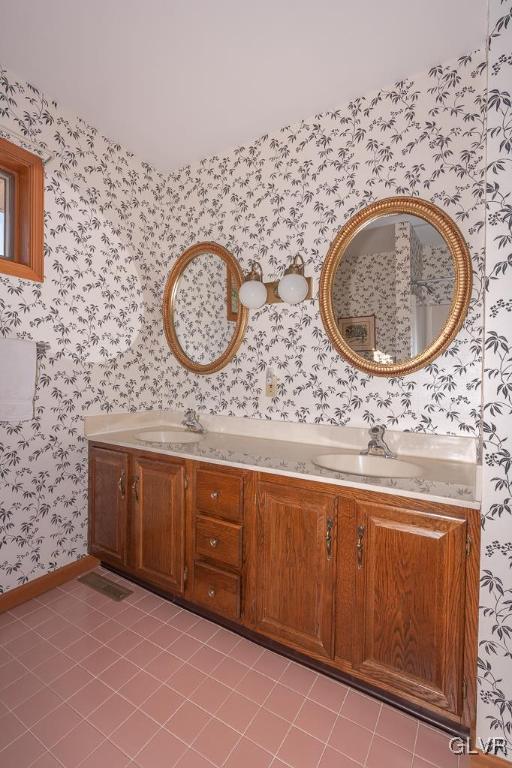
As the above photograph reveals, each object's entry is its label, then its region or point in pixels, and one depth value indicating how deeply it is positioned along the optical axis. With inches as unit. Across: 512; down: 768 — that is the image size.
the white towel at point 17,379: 71.9
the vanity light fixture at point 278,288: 79.7
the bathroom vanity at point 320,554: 48.3
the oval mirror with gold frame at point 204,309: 92.4
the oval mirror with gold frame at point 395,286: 66.3
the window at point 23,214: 77.2
